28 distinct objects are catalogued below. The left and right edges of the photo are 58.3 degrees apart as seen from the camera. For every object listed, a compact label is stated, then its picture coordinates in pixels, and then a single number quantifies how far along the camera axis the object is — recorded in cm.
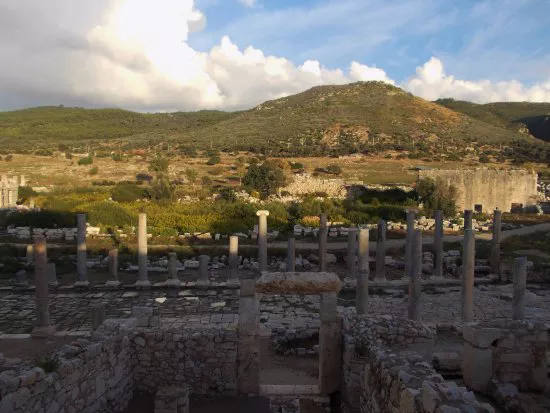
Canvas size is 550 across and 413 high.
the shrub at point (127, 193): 3741
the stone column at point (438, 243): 1858
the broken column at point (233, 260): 1841
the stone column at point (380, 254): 1848
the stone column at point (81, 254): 1756
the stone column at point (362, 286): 1334
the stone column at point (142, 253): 1764
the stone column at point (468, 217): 1795
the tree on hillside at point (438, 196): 3297
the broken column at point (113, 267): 1811
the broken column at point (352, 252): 1902
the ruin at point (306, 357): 587
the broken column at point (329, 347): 859
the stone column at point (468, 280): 1329
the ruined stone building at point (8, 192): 3469
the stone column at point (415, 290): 1313
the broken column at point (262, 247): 1812
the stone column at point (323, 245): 1850
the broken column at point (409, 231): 1659
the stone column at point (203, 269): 1831
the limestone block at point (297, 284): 861
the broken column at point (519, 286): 1277
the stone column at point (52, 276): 1766
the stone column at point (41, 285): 1279
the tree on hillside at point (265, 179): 4100
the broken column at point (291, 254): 1865
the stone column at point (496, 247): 1886
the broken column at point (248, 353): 837
